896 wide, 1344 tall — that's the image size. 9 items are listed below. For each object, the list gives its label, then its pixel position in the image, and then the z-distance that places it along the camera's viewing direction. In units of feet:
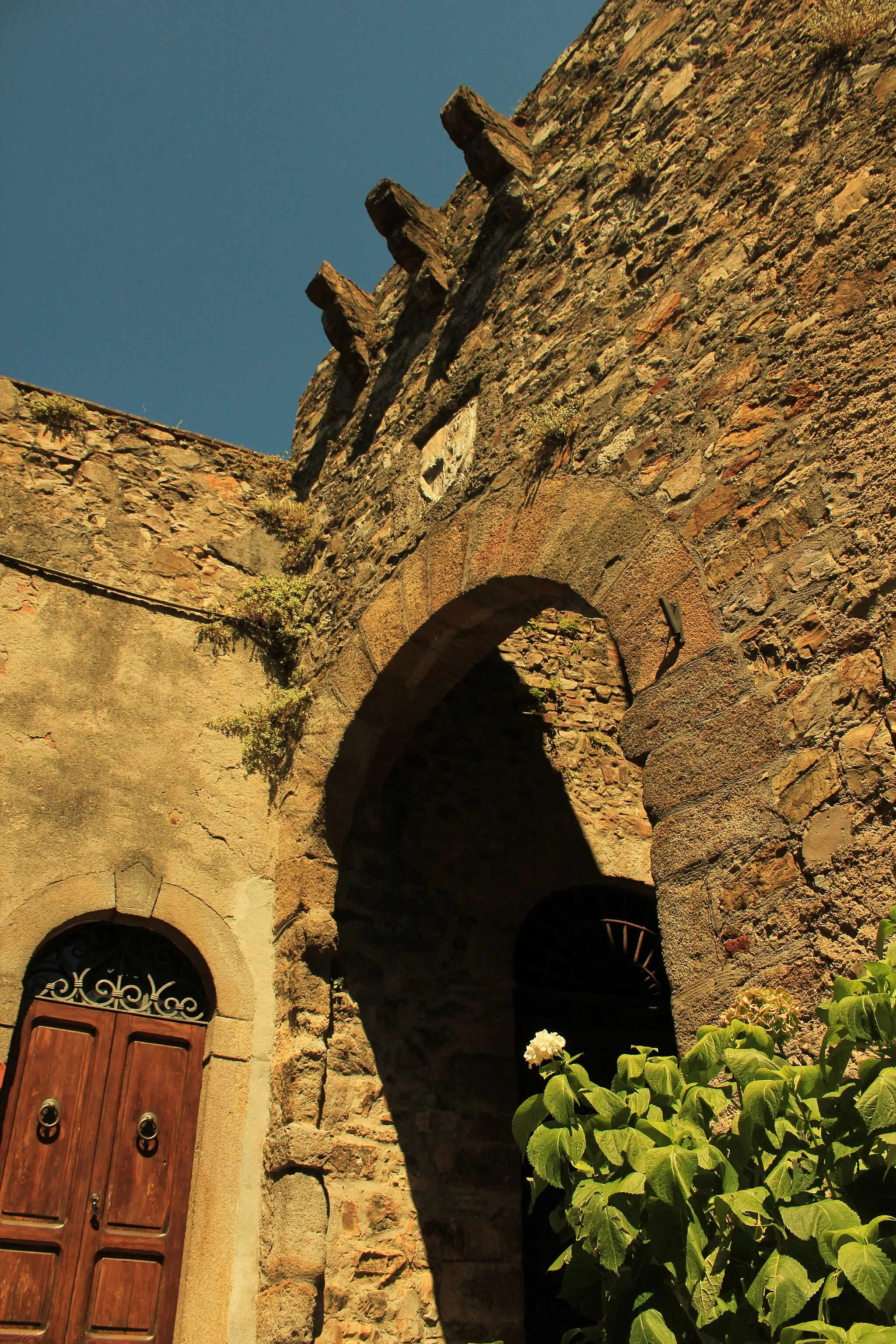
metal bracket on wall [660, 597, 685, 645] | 10.57
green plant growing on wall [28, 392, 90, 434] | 18.54
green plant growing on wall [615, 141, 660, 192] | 13.53
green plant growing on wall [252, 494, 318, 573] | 19.99
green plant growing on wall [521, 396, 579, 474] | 13.37
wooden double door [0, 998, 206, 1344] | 13.29
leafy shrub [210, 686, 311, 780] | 17.42
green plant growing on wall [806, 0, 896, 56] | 10.67
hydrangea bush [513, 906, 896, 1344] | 5.90
